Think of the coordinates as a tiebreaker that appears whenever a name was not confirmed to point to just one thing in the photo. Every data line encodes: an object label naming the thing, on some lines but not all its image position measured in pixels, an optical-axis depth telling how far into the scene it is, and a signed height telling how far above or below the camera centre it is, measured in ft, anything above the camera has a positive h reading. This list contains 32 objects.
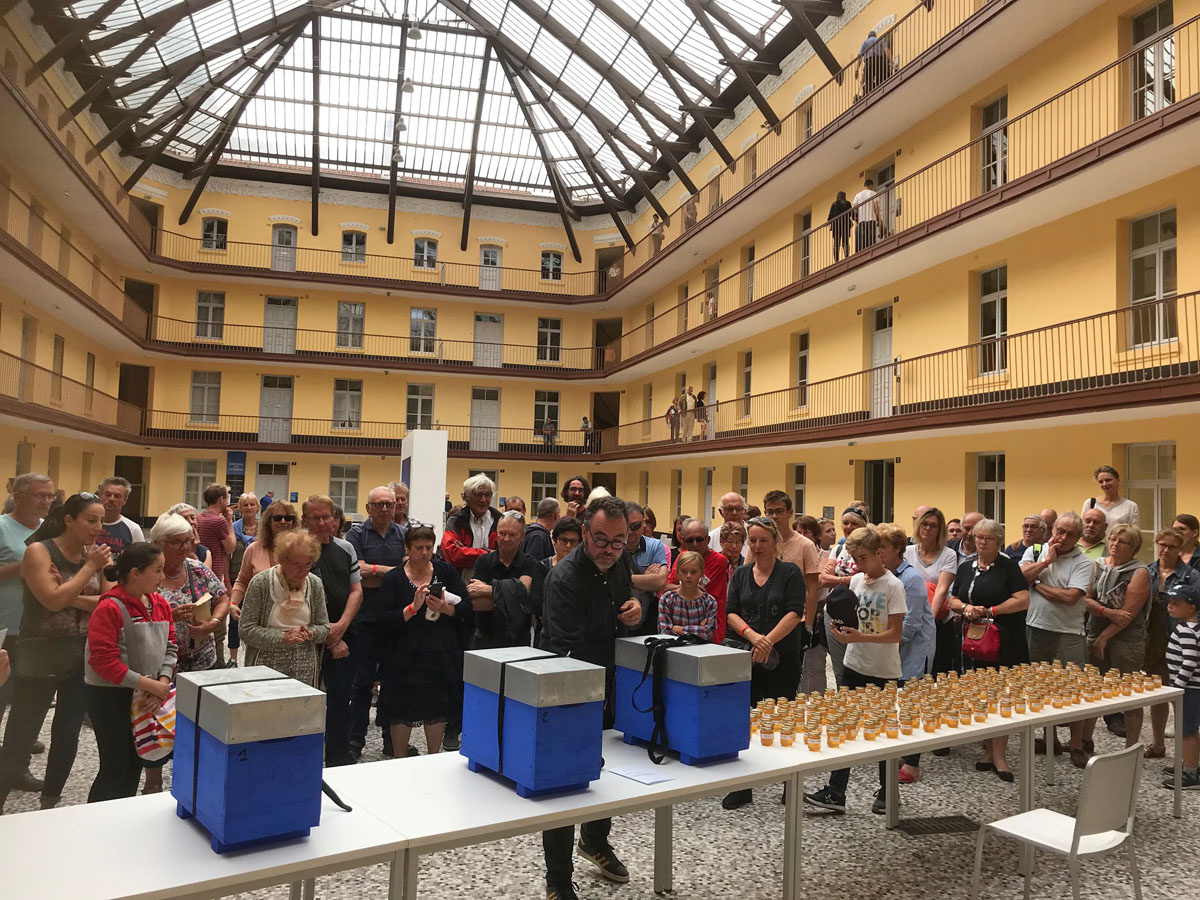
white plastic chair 13.35 -5.37
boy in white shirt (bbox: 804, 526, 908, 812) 19.01 -2.95
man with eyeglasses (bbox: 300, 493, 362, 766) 19.43 -2.88
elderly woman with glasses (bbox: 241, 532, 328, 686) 17.21 -2.69
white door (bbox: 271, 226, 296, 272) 101.91 +29.00
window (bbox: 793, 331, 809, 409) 69.97 +11.20
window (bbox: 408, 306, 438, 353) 105.60 +20.28
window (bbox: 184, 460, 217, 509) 97.60 +1.01
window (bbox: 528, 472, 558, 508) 107.45 +0.88
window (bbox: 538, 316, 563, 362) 111.14 +20.54
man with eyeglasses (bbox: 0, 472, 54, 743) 17.34 -1.07
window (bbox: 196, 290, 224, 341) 99.60 +20.56
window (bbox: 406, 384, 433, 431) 105.50 +10.61
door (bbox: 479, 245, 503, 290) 108.47 +28.80
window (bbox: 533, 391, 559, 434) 109.40 +11.04
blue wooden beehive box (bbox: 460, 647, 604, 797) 10.75 -3.01
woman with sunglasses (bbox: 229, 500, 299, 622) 20.47 -1.44
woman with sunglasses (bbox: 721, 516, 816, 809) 19.25 -2.68
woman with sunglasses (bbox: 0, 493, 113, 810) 16.05 -3.08
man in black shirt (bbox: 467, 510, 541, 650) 21.30 -2.50
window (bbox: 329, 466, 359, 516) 101.35 +0.56
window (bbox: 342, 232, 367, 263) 104.12 +30.25
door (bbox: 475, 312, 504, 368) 107.76 +19.83
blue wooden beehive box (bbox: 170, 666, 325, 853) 9.01 -3.03
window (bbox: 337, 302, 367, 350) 103.19 +20.52
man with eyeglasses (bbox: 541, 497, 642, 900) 13.03 -1.89
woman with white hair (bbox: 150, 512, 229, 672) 16.98 -2.23
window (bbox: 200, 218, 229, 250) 99.66 +30.26
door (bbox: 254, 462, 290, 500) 98.78 +1.00
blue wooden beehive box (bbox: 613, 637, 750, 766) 12.38 -3.11
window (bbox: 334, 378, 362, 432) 103.15 +10.54
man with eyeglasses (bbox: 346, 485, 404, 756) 21.62 -2.26
